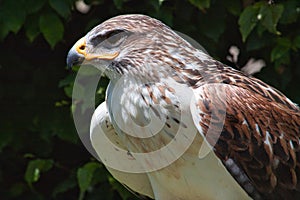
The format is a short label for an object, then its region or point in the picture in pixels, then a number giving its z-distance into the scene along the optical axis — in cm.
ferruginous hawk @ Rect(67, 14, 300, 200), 825
